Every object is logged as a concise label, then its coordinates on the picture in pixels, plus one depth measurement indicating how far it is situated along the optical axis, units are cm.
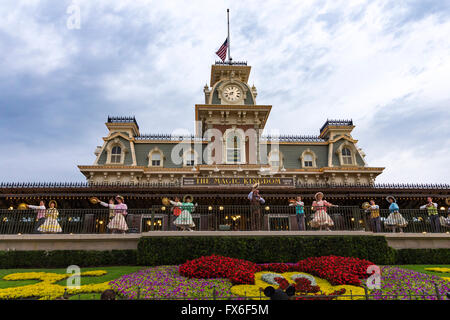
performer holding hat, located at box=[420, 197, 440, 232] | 1459
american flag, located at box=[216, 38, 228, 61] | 3172
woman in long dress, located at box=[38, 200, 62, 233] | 1338
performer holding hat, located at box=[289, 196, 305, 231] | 1346
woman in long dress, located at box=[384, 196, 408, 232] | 1439
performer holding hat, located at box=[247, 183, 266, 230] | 1361
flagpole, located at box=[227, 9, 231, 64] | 3676
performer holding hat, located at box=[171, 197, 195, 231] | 1301
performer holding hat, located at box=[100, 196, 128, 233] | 1339
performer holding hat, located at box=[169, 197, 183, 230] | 1321
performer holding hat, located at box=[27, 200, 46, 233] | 1377
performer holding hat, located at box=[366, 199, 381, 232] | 1401
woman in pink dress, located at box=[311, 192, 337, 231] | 1315
